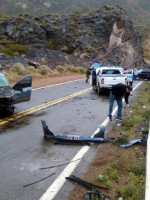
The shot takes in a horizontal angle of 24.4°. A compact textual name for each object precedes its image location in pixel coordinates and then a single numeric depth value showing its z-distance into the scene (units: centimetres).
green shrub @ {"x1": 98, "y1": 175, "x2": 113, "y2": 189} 582
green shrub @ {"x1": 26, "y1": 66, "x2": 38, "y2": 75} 3541
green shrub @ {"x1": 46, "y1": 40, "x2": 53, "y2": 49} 5841
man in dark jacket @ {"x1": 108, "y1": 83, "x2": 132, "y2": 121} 1166
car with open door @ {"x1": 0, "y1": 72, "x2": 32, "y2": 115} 1131
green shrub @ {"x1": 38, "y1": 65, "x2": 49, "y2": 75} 3724
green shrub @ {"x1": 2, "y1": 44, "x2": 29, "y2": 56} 4761
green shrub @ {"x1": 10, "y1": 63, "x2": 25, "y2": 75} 3339
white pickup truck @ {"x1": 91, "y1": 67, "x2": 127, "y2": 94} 1989
